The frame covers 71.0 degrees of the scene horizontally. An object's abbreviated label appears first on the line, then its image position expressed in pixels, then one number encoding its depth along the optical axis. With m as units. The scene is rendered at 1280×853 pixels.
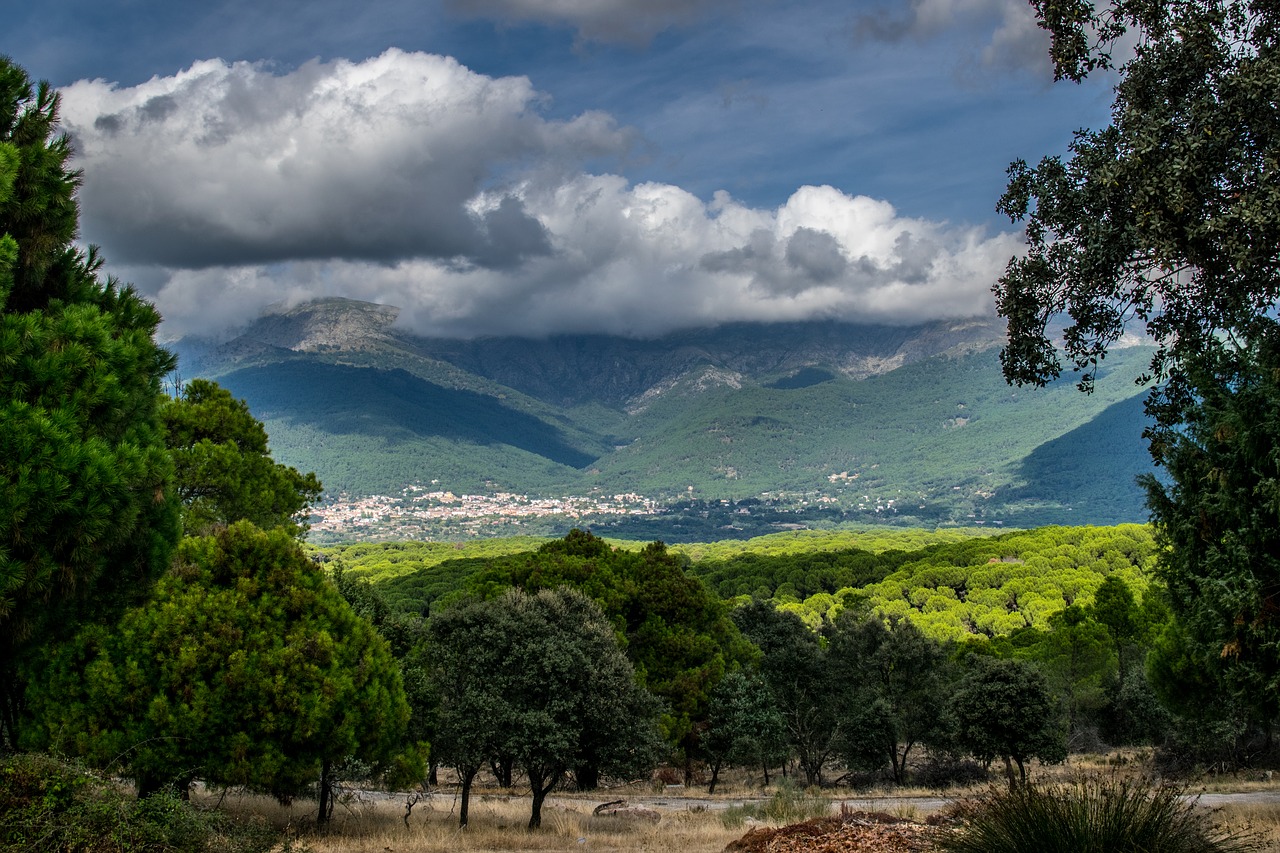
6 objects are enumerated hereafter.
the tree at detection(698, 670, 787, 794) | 31.06
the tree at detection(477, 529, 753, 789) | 33.12
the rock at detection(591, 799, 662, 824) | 19.52
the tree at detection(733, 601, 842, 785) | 35.57
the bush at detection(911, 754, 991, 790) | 31.53
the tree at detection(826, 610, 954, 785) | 32.97
